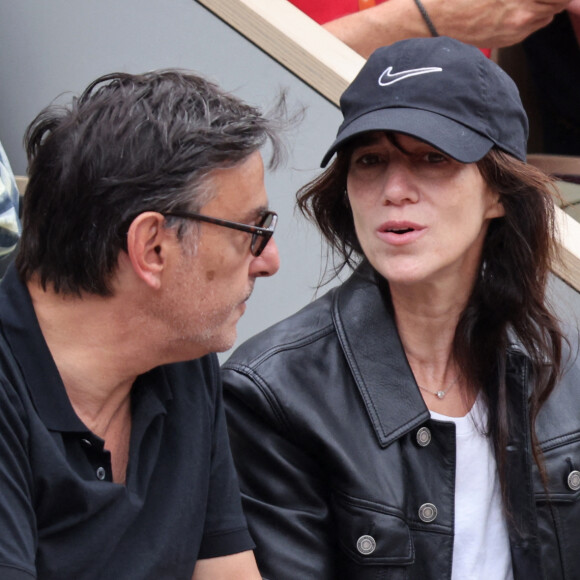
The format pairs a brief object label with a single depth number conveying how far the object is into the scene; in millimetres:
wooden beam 5263
